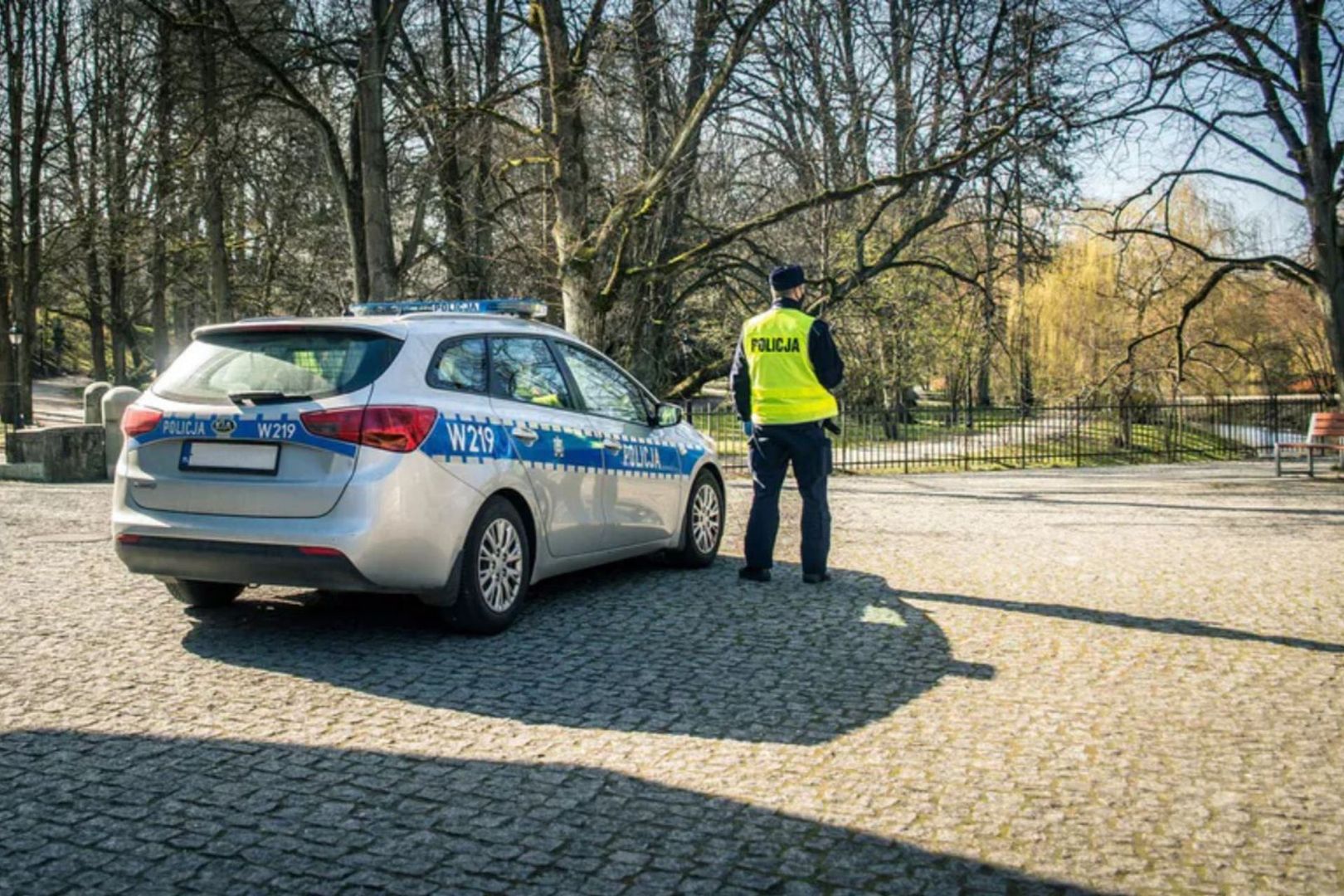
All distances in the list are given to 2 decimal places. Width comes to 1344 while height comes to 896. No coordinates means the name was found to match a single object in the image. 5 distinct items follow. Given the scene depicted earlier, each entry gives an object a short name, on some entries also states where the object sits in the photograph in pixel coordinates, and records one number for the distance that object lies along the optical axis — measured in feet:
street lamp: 94.99
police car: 19.03
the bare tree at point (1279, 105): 57.41
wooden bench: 61.67
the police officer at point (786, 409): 26.35
